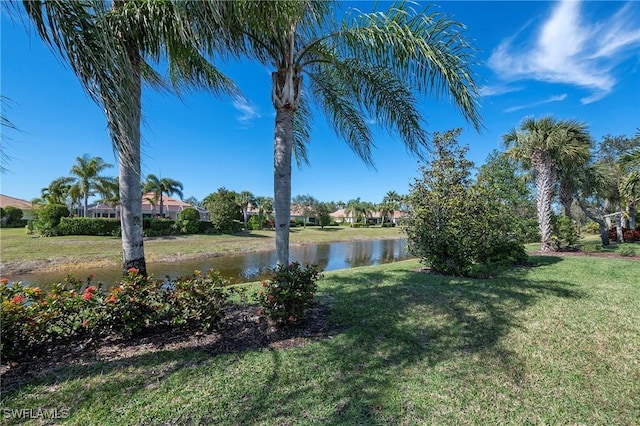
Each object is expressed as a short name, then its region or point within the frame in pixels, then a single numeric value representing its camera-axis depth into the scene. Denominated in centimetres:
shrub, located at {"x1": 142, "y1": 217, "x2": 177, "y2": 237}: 2317
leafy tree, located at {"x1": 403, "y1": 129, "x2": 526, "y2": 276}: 728
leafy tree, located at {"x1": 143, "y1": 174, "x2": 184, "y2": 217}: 3579
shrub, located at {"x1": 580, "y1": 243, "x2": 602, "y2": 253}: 1238
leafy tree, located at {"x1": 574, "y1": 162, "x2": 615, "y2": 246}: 1444
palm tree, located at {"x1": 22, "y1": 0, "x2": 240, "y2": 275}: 244
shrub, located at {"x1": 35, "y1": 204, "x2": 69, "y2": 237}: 1962
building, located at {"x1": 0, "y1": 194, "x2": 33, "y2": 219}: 3361
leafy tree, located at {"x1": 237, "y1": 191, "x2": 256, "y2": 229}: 3931
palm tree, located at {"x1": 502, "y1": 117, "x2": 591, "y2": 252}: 1162
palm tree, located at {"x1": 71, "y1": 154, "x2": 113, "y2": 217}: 2544
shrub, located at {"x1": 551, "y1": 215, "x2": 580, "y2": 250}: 1273
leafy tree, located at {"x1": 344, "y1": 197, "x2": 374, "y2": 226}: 6488
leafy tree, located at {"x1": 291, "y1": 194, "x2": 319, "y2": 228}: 5272
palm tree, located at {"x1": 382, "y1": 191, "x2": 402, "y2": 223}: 5958
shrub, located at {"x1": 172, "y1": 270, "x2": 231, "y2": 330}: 348
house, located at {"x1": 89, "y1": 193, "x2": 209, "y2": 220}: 3975
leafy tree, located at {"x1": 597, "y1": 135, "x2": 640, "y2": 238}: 1587
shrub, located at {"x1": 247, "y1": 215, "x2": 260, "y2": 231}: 3638
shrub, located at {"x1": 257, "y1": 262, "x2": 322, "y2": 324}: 369
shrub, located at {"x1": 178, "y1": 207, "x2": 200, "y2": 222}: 2697
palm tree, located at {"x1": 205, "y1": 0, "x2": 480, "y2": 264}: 370
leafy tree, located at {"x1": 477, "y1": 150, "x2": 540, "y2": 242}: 1338
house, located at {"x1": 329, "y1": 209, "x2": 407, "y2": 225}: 6731
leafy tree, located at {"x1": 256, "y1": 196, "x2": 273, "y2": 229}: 4447
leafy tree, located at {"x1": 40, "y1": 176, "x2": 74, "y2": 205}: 2665
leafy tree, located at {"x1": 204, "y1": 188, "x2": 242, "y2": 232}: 2795
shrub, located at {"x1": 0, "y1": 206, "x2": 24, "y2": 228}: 2883
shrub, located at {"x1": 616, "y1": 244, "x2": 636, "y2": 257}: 1102
